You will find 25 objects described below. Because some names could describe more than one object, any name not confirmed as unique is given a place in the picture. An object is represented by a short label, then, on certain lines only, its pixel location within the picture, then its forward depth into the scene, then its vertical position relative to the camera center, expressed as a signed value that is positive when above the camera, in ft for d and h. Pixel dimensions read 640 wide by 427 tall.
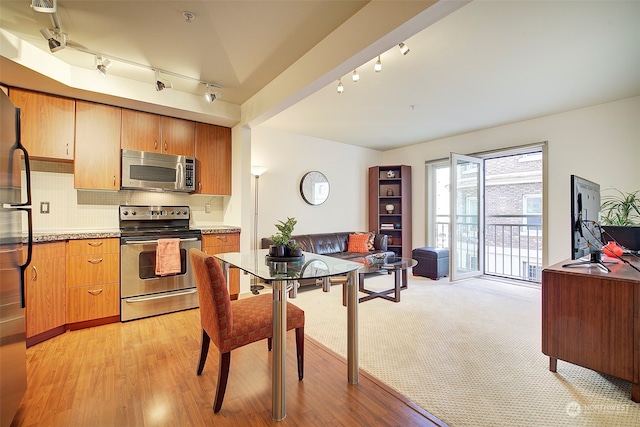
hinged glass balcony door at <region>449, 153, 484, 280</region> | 15.99 -0.02
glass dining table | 5.09 -1.38
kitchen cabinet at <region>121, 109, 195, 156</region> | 10.50 +3.12
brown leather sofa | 15.02 -1.75
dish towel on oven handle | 10.16 -1.58
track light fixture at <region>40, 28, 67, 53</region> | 6.73 +4.22
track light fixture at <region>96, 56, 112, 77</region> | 7.96 +4.19
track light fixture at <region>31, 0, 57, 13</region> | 5.66 +4.18
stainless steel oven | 9.69 -1.86
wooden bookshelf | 19.01 +0.59
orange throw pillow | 16.81 -1.75
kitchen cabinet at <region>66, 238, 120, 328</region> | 8.83 -2.13
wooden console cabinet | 5.72 -2.28
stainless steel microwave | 10.36 +1.60
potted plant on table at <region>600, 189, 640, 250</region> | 9.43 -0.09
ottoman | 15.72 -2.73
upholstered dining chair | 5.10 -2.10
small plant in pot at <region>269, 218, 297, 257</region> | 6.72 -0.68
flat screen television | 6.66 -0.17
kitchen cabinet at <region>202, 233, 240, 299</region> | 11.42 -1.35
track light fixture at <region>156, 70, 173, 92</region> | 8.97 +4.35
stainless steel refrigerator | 4.34 -0.93
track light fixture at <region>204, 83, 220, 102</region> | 9.73 +4.09
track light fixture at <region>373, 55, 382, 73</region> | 8.28 +4.36
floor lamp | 14.40 +0.33
